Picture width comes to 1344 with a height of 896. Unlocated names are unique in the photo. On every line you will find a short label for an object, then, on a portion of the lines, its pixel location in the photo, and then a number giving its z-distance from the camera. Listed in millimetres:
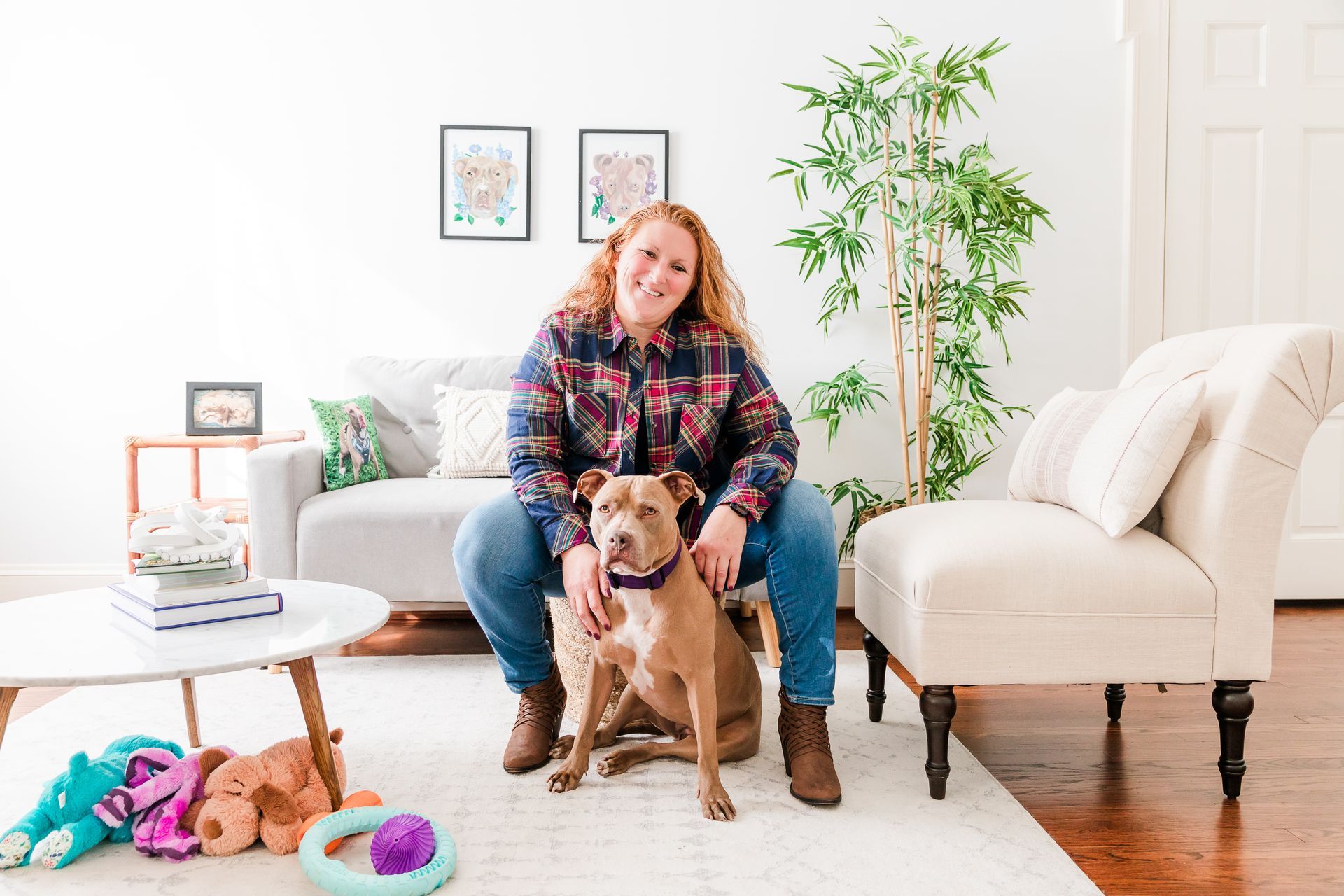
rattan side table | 2648
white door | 3141
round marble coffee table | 1168
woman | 1624
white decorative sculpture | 1423
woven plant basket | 2859
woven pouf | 1890
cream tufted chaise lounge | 1545
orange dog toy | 1461
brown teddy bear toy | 1364
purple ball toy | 1284
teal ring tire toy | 1217
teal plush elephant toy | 1310
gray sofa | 2369
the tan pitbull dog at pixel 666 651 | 1428
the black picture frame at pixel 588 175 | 3158
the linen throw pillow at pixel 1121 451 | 1571
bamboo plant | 2795
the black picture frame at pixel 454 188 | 3145
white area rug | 1300
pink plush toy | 1350
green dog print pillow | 2590
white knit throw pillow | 2732
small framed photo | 2838
